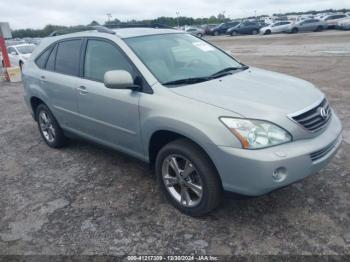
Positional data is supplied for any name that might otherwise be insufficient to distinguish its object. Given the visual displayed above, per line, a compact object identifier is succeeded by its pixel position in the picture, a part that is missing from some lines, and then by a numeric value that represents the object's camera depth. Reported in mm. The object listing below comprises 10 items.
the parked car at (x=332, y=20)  32184
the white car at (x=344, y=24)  29209
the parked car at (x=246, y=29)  38875
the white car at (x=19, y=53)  14891
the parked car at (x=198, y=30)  43347
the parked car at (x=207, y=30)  45016
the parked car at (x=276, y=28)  35034
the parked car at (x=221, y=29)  43688
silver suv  2627
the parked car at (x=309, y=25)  32812
